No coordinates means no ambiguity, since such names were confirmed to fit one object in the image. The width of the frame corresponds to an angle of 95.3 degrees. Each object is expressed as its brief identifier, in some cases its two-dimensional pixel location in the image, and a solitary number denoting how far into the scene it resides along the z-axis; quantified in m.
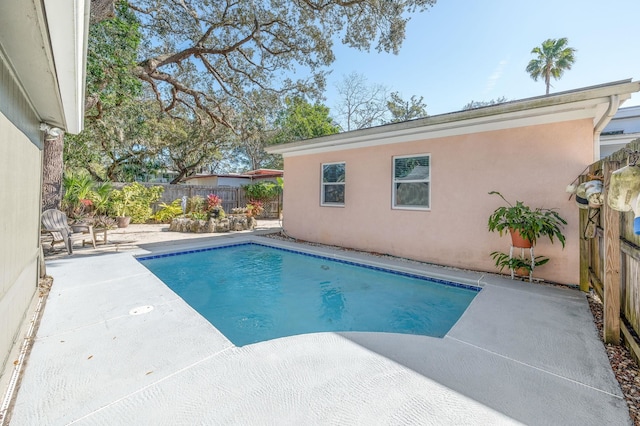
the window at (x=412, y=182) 7.19
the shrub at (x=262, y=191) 16.98
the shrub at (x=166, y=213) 14.10
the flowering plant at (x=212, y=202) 13.56
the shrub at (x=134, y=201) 12.68
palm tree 22.50
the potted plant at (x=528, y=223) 5.14
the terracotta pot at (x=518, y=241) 5.32
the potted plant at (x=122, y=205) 12.03
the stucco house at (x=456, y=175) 5.29
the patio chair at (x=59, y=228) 6.93
